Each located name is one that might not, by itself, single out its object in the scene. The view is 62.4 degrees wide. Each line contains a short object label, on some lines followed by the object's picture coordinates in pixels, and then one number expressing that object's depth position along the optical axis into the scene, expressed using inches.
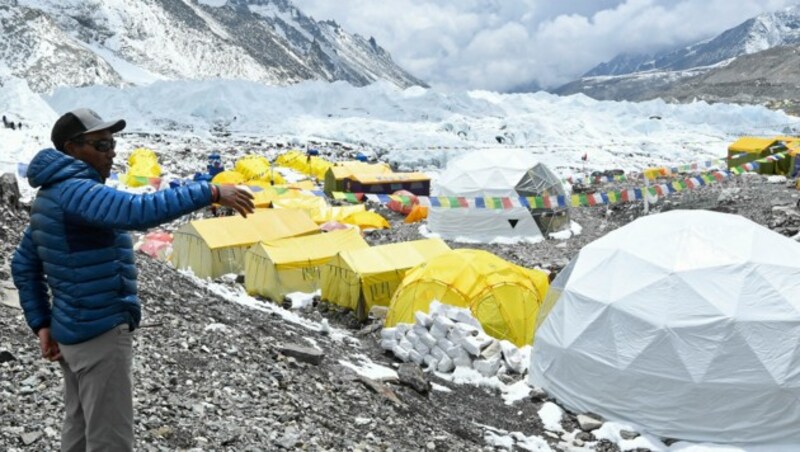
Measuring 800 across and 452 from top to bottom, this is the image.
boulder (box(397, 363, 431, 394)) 363.3
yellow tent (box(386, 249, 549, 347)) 501.4
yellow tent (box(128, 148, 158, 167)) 1438.2
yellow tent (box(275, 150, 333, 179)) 1644.7
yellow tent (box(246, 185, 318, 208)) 1040.8
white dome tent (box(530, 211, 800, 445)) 359.9
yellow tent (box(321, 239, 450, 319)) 583.5
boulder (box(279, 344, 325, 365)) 335.6
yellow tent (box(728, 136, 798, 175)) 1419.8
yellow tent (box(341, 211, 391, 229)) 991.6
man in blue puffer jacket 117.3
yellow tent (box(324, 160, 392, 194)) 1385.3
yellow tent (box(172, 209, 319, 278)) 730.8
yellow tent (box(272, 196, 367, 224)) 982.4
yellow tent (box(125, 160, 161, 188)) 1355.8
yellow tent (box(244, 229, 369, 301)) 640.4
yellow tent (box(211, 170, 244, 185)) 1306.5
